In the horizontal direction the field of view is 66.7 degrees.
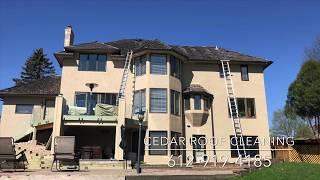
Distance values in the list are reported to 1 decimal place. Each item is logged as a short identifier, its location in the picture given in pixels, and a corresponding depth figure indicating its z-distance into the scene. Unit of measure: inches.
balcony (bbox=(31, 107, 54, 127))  667.2
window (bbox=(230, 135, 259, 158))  760.4
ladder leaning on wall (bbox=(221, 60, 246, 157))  760.4
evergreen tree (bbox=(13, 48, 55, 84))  1956.2
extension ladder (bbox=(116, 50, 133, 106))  748.1
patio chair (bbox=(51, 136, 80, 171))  432.9
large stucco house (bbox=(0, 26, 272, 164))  702.6
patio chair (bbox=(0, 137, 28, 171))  415.0
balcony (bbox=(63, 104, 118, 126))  628.3
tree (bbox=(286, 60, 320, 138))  866.7
